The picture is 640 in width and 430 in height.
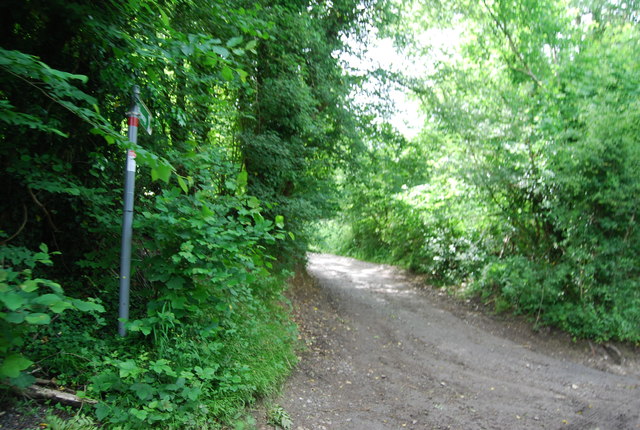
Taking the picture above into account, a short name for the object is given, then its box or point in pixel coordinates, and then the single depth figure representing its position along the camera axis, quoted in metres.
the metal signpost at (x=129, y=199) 3.30
